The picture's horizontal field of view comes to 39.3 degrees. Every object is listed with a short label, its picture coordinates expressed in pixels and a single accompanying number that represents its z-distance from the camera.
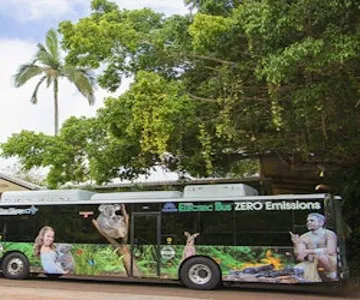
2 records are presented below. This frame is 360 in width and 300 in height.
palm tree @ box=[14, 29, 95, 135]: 26.58
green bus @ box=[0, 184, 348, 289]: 11.67
